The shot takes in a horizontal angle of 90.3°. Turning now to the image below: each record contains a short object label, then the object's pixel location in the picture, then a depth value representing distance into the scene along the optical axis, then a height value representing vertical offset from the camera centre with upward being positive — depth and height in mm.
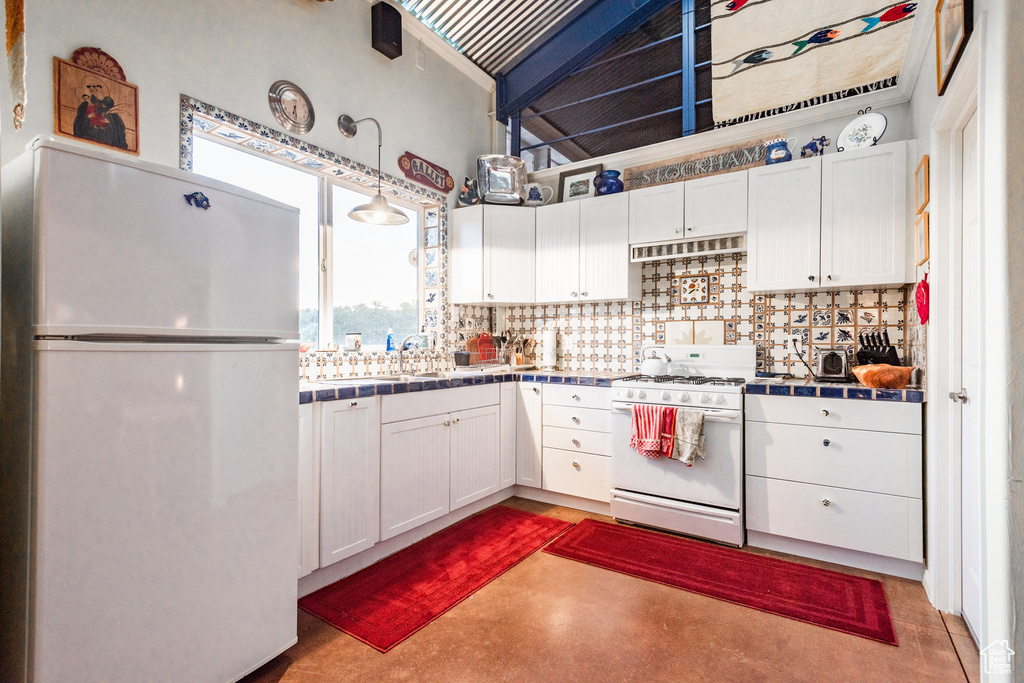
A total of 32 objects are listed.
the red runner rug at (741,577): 2094 -1141
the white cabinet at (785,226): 2875 +648
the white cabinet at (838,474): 2381 -676
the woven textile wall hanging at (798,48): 2703 +1664
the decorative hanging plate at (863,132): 2875 +1183
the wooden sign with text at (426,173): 3502 +1192
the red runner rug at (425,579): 2051 -1138
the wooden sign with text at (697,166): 3389 +1208
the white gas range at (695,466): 2754 -727
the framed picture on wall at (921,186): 2289 +710
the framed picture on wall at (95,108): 1912 +909
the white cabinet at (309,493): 2174 -667
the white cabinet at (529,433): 3492 -656
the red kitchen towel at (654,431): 2842 -524
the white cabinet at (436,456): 2621 -678
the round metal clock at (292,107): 2678 +1250
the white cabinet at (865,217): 2645 +643
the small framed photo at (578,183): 3924 +1214
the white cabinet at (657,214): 3318 +829
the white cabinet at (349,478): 2279 -649
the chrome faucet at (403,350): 3281 -71
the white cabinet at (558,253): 3748 +641
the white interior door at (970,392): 1874 -203
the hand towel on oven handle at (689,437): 2760 -541
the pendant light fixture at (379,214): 2764 +692
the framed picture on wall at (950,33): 1575 +1032
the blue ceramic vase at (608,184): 3668 +1119
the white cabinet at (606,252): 3535 +612
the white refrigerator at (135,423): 1251 -230
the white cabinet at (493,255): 3805 +630
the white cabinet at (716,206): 3100 +824
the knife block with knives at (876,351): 2787 -75
